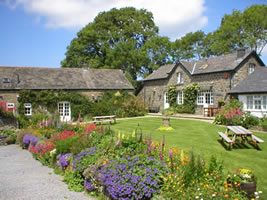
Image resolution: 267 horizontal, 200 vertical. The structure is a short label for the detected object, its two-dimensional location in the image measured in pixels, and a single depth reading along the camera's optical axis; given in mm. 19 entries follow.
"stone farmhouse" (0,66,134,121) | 21312
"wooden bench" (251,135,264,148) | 9444
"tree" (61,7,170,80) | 37656
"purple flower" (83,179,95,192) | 6078
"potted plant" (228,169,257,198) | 4664
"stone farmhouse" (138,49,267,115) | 21391
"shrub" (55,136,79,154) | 8188
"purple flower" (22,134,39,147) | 10980
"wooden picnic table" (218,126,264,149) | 9273
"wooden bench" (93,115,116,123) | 19481
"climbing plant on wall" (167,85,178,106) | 26891
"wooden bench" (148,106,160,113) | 28988
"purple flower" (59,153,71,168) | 7564
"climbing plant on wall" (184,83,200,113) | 24266
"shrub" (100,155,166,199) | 4996
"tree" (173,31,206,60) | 42062
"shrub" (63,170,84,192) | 6398
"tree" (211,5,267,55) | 34406
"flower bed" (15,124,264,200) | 4898
